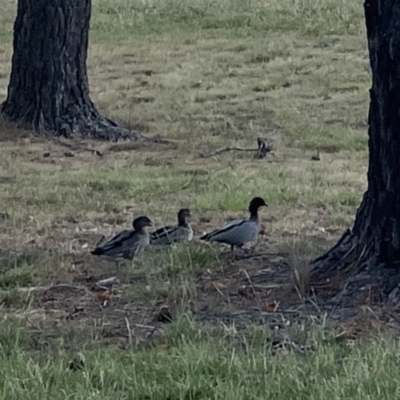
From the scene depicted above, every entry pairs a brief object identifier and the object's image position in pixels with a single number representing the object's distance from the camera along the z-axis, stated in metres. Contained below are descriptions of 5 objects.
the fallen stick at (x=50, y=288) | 15.01
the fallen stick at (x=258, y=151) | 28.21
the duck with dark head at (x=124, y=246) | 16.55
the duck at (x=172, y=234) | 17.83
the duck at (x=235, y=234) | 17.33
